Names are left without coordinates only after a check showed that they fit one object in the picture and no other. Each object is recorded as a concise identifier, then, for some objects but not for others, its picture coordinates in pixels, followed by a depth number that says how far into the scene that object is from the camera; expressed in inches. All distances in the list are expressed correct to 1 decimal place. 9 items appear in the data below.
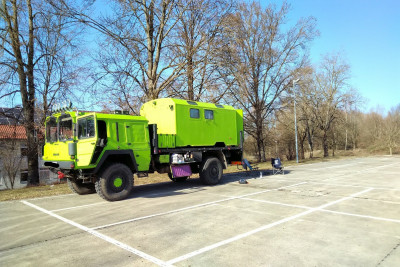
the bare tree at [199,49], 617.0
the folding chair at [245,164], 532.8
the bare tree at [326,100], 1427.2
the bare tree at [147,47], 609.6
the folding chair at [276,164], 561.6
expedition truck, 313.0
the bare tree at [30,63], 601.0
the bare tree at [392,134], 1521.9
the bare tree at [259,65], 1042.7
